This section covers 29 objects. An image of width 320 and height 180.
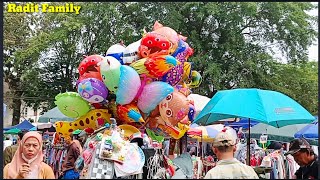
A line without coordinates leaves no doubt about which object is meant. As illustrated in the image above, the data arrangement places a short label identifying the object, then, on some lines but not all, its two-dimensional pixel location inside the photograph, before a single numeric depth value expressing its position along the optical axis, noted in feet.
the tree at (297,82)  60.03
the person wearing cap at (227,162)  10.81
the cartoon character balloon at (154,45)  18.24
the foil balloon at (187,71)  20.28
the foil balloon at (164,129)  18.79
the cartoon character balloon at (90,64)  18.85
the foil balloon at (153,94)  17.72
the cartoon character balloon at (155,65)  17.71
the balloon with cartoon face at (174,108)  17.95
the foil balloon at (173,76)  18.53
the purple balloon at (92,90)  18.04
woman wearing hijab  11.27
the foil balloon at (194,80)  21.90
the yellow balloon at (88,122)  19.08
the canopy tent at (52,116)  37.94
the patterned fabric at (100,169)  13.35
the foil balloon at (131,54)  18.80
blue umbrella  17.76
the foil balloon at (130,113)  17.94
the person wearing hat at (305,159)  13.51
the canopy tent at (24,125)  52.91
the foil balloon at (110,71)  17.34
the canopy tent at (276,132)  38.14
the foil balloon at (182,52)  19.63
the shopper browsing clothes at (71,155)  20.81
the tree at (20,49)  57.21
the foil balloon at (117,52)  19.39
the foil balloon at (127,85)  17.38
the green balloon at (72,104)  19.03
